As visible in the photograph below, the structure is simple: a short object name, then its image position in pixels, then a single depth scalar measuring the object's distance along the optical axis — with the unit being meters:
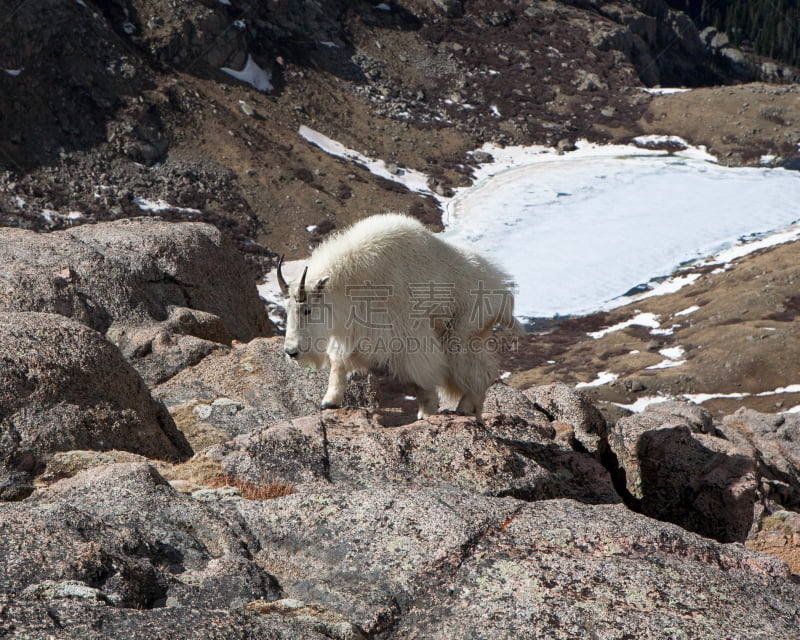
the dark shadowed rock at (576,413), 21.91
